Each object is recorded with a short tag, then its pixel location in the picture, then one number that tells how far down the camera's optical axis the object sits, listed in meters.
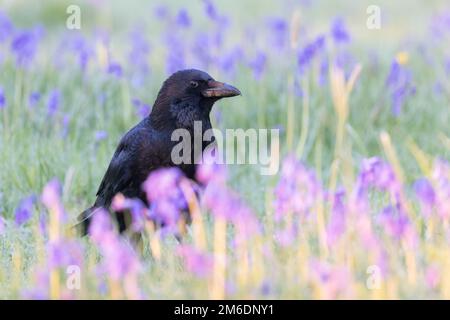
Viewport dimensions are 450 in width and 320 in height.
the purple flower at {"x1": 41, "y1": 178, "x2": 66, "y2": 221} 5.87
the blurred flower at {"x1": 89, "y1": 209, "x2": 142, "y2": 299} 5.86
